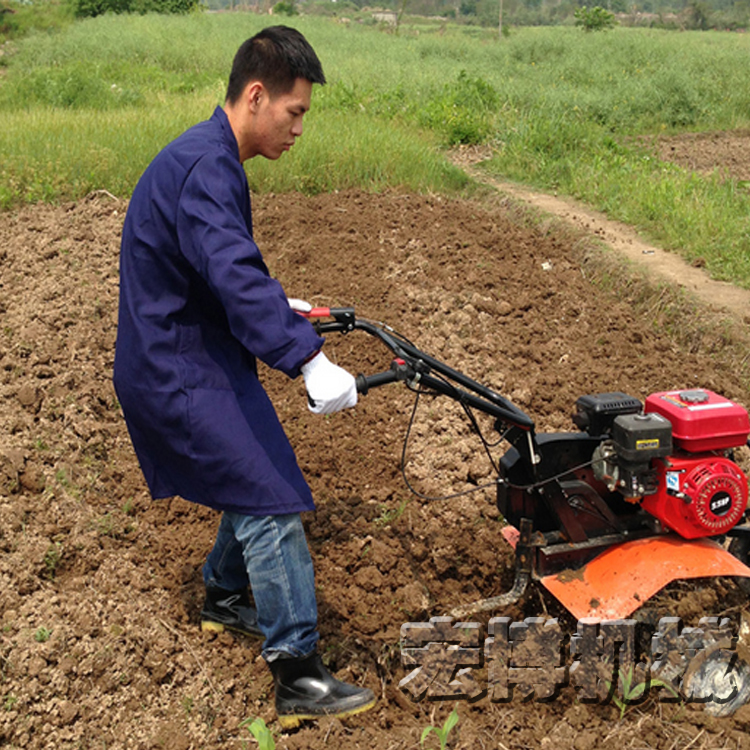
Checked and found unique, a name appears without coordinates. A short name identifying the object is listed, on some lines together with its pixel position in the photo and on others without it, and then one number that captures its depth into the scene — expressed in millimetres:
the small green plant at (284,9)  41188
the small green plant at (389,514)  3309
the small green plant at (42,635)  2551
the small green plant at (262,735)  2059
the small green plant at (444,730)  2098
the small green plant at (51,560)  2896
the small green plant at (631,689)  2367
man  1927
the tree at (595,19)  24534
